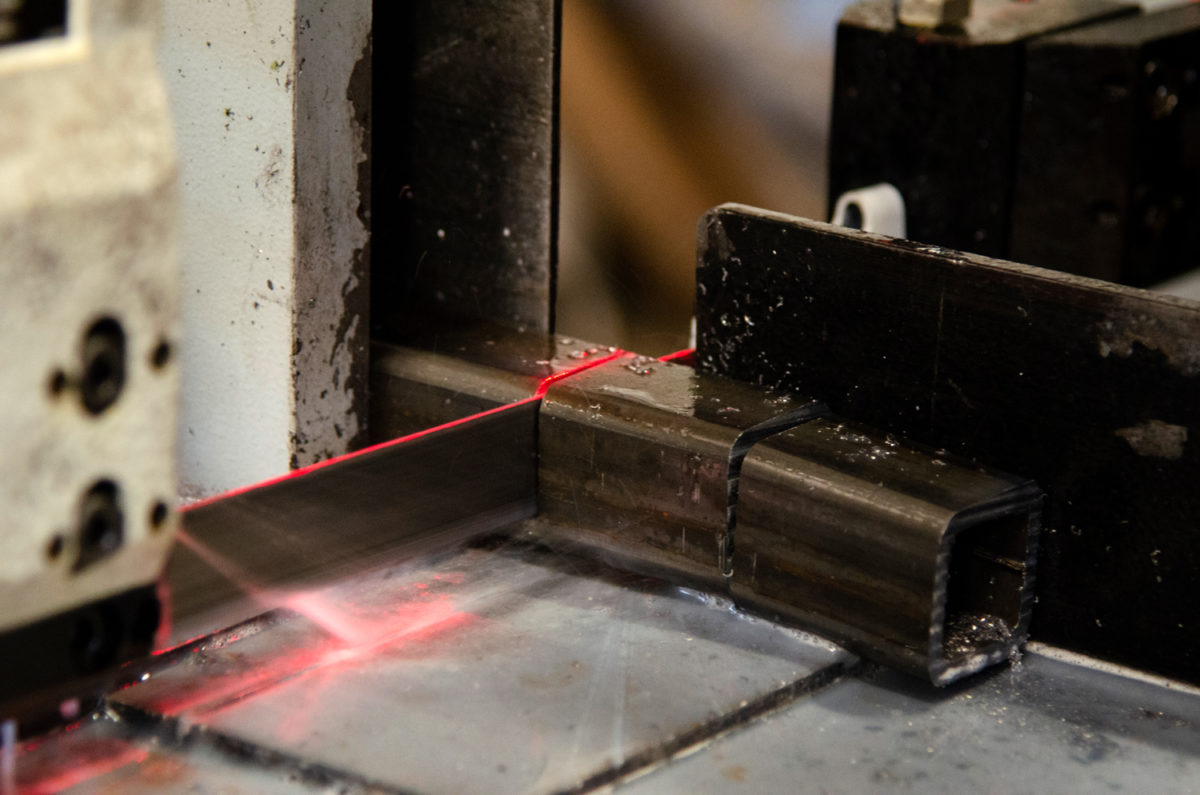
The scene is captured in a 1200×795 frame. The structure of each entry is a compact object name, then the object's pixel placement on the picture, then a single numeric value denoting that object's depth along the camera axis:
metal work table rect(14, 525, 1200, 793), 1.13
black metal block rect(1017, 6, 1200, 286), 1.43
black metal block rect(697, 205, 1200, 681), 1.17
